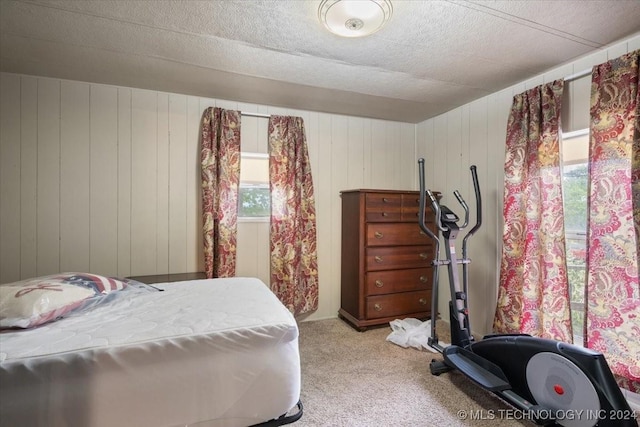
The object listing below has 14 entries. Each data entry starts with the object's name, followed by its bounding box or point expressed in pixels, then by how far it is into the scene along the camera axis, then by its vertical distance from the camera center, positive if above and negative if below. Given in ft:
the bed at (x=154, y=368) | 3.40 -2.06
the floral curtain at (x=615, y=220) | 5.66 -0.12
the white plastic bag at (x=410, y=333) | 8.45 -3.75
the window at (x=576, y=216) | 6.86 -0.06
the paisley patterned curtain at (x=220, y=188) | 9.12 +0.79
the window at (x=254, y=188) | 10.18 +0.86
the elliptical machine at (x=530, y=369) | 4.47 -2.90
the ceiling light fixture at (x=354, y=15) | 4.85 +3.49
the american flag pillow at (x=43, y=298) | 4.12 -1.36
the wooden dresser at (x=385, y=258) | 9.75 -1.61
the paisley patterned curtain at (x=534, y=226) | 6.91 -0.33
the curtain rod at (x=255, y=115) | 9.89 +3.39
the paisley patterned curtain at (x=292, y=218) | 10.06 -0.21
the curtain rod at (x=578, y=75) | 6.63 +3.27
